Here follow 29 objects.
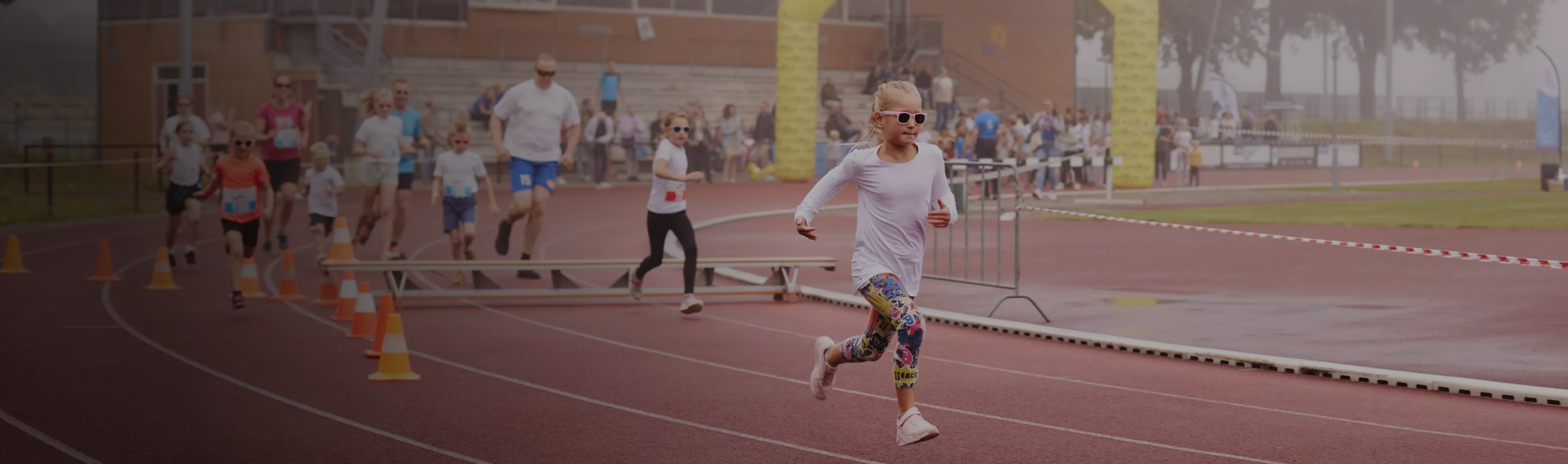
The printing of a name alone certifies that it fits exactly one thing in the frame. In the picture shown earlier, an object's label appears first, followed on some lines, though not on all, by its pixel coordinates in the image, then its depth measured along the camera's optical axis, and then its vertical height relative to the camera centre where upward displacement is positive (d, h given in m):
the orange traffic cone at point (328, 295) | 12.88 -0.83
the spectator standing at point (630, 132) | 34.97 +1.53
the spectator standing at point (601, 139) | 33.66 +1.32
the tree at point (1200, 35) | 70.12 +7.66
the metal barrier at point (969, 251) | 12.09 -0.56
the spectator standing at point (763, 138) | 37.31 +1.49
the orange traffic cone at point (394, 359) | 8.98 -0.96
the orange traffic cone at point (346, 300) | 11.69 -0.80
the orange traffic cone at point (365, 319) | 10.68 -0.87
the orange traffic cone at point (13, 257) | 15.73 -0.64
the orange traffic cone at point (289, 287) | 13.09 -0.79
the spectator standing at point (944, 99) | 36.59 +2.40
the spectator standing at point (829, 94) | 40.78 +2.80
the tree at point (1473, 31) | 68.44 +7.64
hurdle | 12.42 -0.71
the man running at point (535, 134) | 13.76 +0.58
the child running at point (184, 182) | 15.78 +0.16
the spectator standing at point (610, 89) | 34.94 +2.51
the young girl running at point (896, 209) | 6.74 -0.05
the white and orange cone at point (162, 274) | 14.09 -0.72
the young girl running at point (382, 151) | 15.14 +0.46
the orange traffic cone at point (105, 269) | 14.90 -0.72
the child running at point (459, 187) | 14.55 +0.10
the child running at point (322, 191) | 15.55 +0.06
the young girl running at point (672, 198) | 12.01 +0.00
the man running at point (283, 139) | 16.45 +0.63
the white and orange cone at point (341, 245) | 14.14 -0.45
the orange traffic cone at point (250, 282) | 13.05 -0.74
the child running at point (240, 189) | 12.33 +0.06
